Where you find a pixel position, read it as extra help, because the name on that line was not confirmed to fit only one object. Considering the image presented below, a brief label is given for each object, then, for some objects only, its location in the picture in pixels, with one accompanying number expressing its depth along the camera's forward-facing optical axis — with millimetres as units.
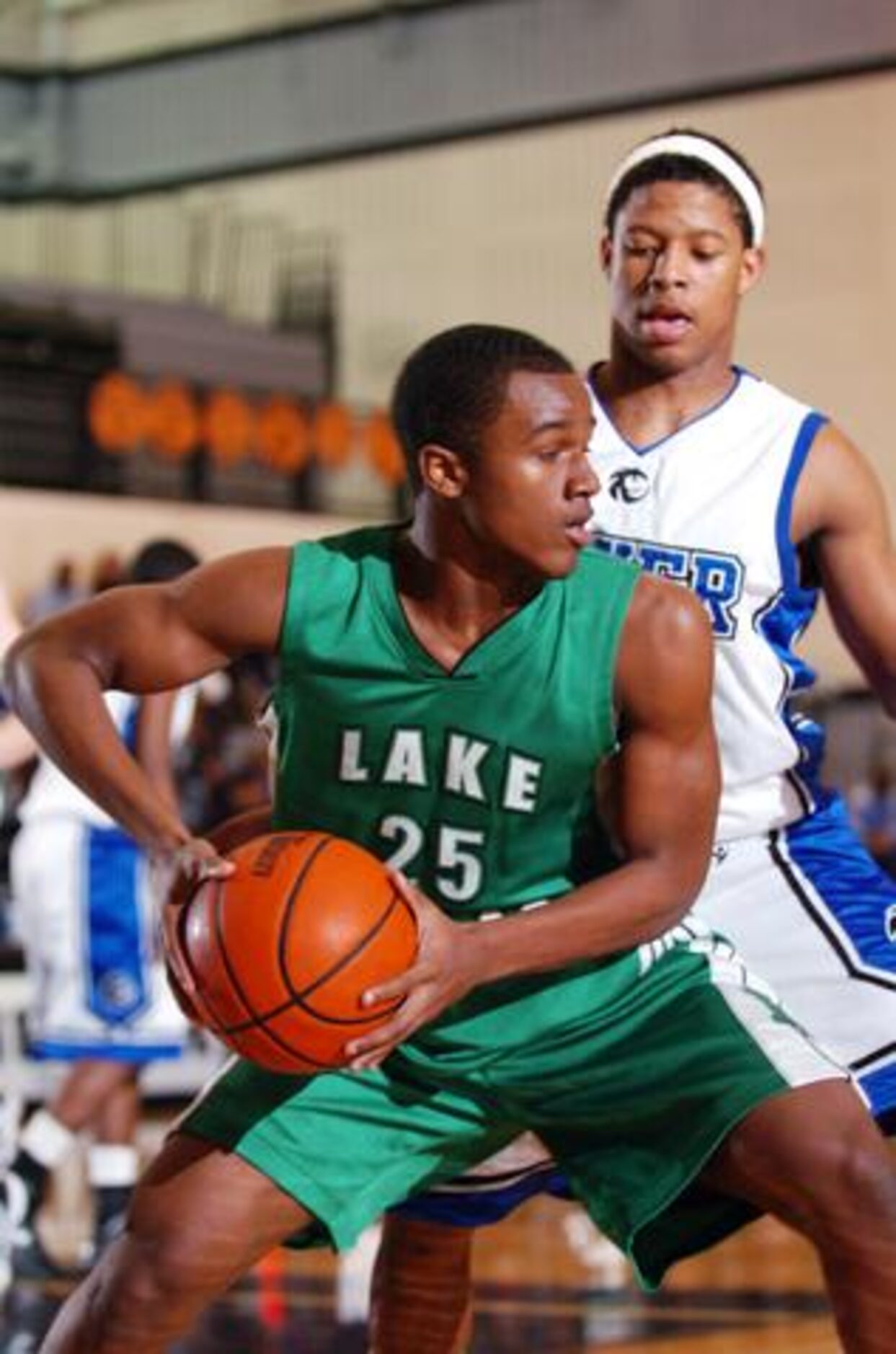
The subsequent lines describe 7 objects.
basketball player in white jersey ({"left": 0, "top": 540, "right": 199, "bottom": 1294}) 7113
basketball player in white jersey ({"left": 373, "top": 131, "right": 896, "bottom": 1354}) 4086
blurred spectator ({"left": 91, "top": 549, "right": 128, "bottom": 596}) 13836
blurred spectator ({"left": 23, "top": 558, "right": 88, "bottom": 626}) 14102
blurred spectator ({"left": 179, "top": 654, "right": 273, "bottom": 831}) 12227
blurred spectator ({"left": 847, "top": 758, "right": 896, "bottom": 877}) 14898
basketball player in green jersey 3484
